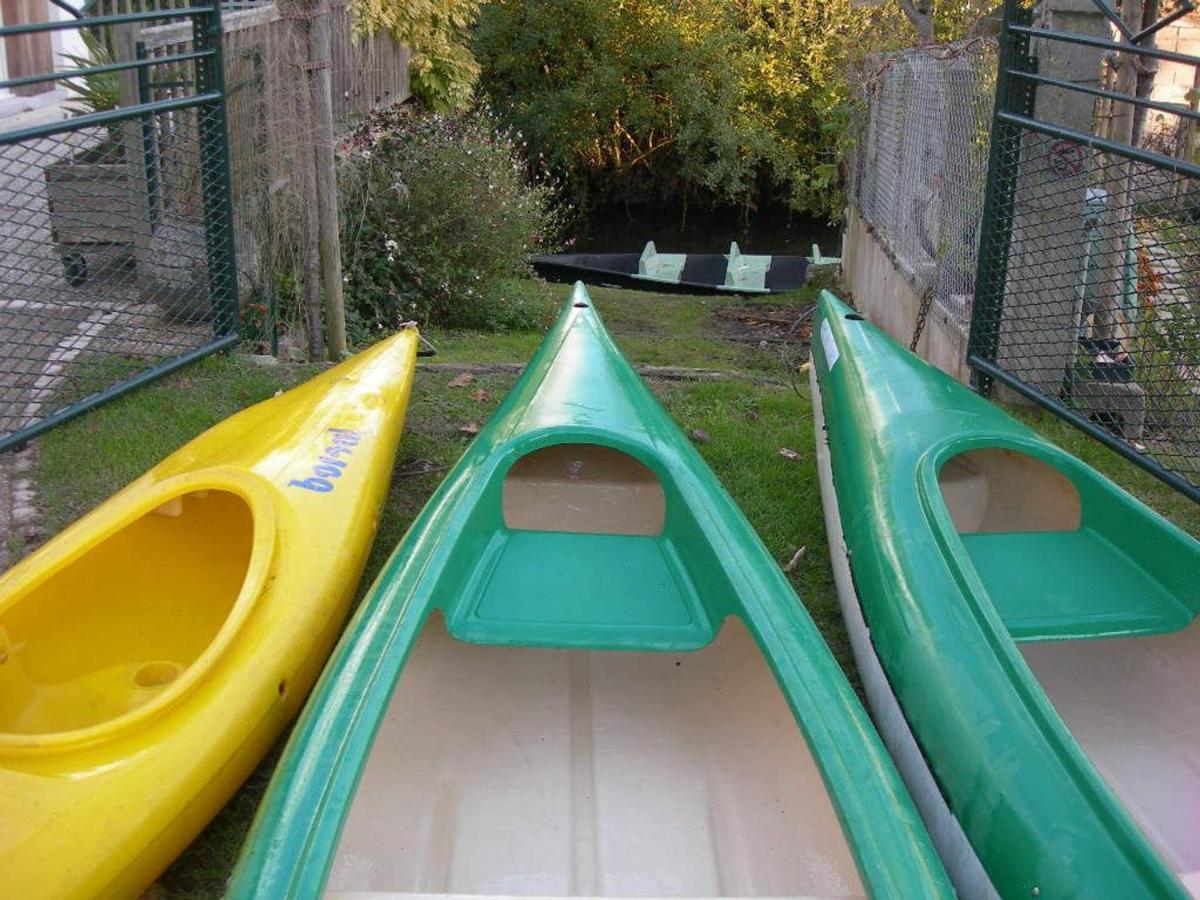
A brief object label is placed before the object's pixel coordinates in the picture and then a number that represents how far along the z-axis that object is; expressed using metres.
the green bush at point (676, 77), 19.81
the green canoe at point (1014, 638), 2.35
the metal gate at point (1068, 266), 5.00
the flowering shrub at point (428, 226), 7.50
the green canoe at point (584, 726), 2.27
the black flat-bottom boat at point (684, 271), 13.48
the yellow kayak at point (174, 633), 2.33
